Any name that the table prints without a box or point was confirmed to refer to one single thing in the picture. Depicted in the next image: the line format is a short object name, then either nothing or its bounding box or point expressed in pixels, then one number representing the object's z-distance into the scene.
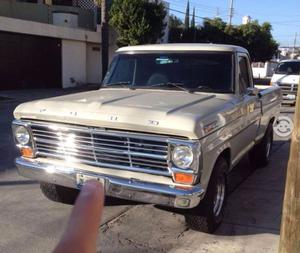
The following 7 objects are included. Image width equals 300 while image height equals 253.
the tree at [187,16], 33.65
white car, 12.34
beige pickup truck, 2.96
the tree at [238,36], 28.15
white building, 14.97
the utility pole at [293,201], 2.40
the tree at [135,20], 19.26
